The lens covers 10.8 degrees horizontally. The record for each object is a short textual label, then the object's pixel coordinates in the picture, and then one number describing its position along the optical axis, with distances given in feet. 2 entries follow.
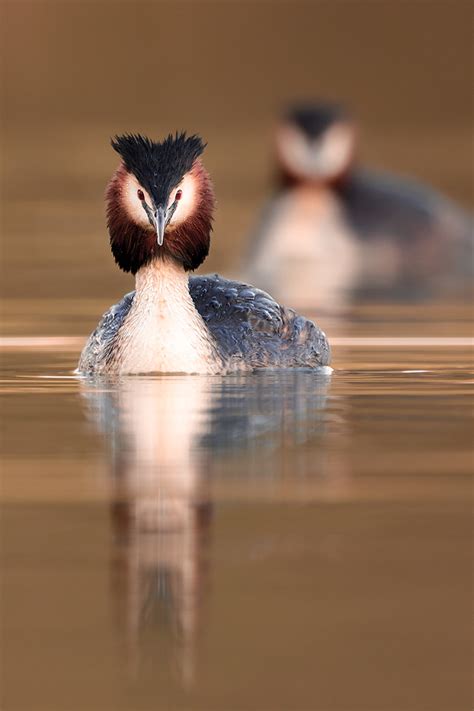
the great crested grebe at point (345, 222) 92.58
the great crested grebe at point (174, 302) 48.26
